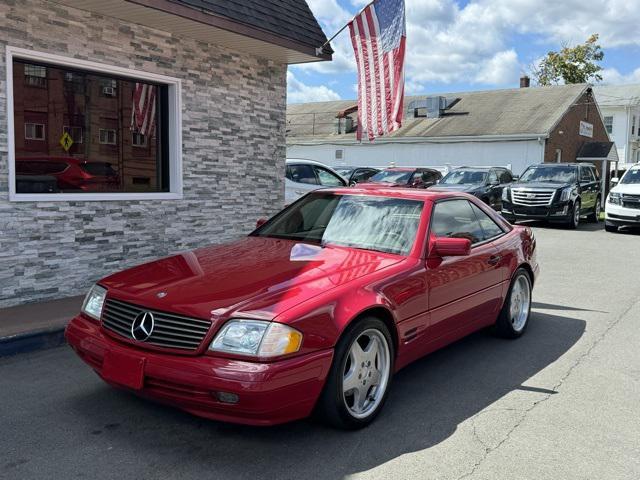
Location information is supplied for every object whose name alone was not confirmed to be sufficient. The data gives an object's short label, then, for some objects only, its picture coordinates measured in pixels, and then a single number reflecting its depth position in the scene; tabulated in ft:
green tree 149.69
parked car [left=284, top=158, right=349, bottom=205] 38.34
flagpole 28.43
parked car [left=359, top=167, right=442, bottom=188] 58.95
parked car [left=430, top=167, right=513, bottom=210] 56.80
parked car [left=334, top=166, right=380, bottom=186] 68.80
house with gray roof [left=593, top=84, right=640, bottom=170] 135.23
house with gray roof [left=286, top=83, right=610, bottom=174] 91.56
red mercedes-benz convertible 10.53
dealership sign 102.69
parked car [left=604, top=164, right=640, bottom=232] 49.36
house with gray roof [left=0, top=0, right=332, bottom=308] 20.54
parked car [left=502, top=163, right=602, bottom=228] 53.01
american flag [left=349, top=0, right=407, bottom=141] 29.07
